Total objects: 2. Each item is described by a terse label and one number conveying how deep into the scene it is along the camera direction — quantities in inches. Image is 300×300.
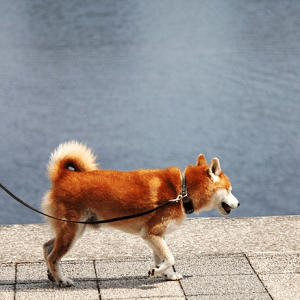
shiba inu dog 373.7
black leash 368.5
